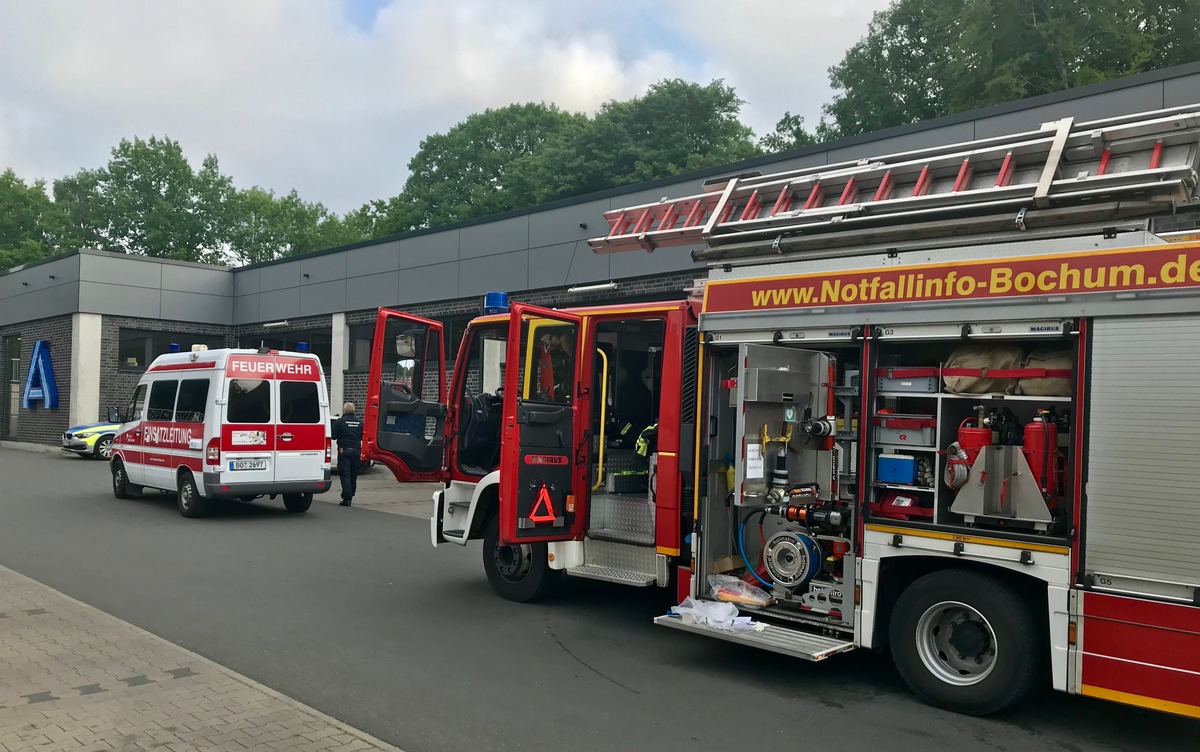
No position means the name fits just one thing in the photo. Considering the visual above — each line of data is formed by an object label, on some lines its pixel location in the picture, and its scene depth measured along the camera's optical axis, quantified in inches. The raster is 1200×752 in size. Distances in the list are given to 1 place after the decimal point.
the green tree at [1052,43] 1251.2
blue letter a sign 1177.4
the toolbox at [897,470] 223.3
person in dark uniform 616.1
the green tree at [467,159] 2129.7
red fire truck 186.4
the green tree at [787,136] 1839.3
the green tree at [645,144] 1705.2
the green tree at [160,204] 2247.8
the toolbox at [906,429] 223.0
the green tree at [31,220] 2281.0
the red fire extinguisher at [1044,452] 203.8
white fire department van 517.7
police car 970.7
